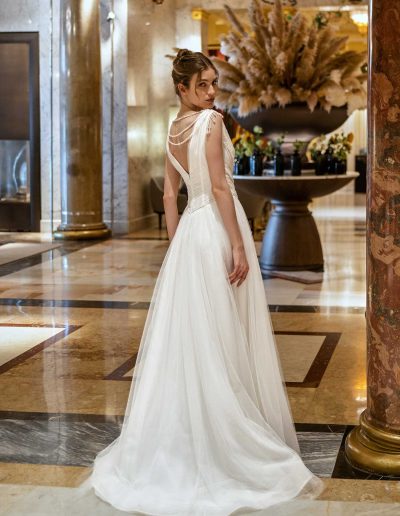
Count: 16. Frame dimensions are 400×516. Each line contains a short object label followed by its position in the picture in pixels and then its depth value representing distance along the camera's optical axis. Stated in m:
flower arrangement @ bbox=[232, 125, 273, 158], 9.12
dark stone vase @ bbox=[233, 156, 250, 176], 9.11
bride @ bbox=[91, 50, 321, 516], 3.40
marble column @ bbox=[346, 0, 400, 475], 3.44
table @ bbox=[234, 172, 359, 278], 9.02
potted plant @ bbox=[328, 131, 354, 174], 9.18
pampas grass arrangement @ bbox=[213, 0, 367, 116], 8.91
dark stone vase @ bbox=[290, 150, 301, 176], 8.91
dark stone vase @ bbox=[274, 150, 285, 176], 8.95
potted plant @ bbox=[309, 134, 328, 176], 9.12
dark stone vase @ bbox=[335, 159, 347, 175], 9.17
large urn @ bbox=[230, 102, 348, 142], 9.09
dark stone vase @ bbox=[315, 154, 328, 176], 9.12
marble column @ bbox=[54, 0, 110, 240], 12.38
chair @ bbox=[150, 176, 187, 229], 14.14
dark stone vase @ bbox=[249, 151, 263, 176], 9.05
